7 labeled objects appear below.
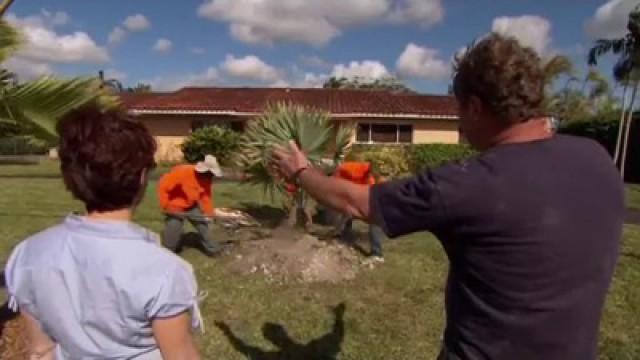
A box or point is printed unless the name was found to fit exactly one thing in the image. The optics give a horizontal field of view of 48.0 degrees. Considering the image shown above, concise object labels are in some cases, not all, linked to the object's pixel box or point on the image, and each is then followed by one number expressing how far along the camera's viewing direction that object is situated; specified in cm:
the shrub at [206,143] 2644
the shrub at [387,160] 2203
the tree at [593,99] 3634
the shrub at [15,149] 3869
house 3150
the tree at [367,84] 6763
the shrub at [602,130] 2625
